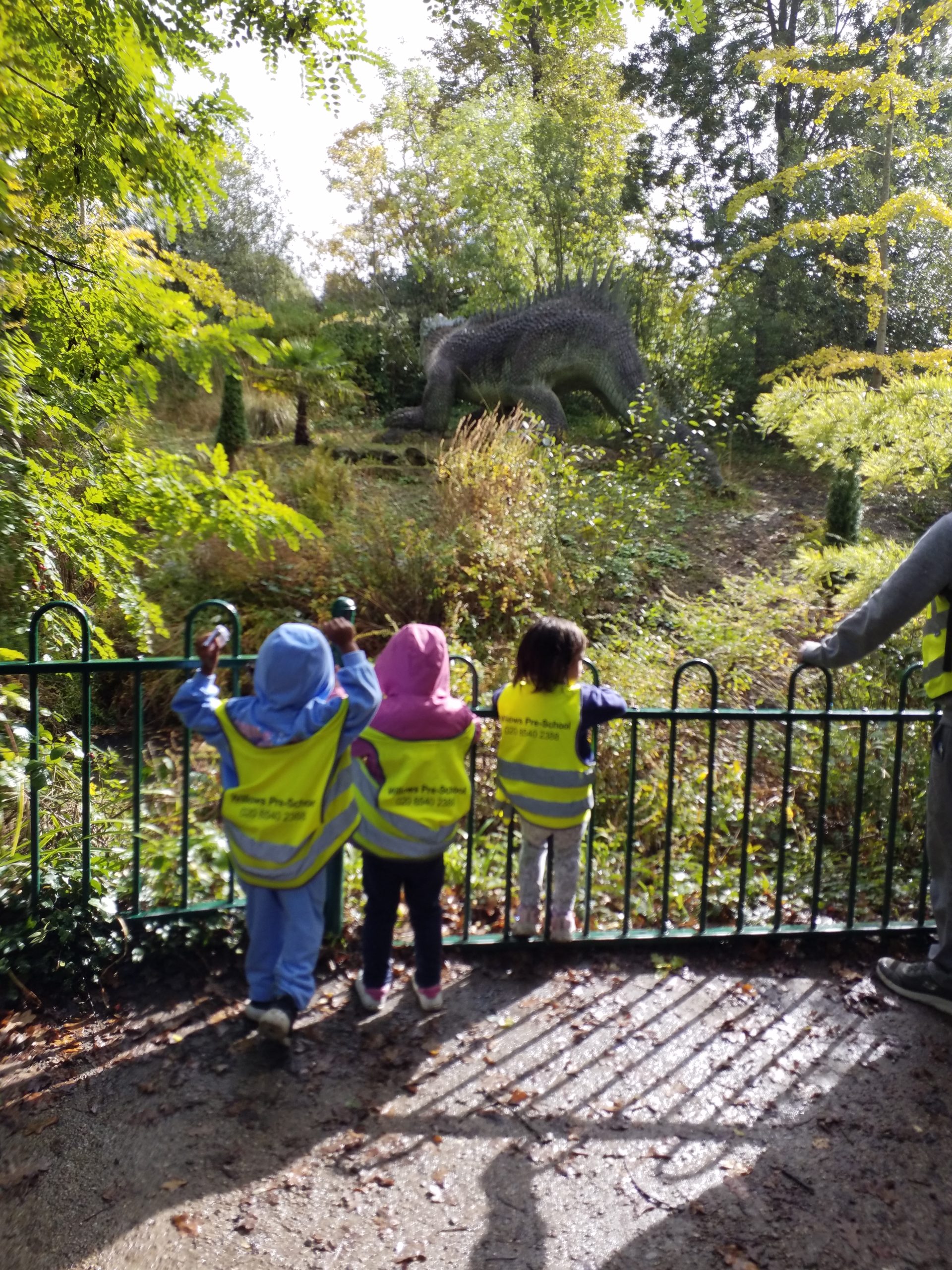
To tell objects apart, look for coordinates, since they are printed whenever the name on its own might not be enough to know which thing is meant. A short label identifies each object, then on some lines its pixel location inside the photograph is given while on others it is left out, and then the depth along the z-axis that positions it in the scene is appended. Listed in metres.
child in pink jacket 2.90
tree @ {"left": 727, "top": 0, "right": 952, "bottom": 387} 8.41
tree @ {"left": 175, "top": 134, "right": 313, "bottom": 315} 22.62
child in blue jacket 2.73
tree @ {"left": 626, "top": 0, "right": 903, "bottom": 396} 18.06
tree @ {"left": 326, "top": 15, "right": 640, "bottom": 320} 18.11
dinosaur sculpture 12.12
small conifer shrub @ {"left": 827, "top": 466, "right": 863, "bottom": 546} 8.88
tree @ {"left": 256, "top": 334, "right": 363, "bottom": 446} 12.41
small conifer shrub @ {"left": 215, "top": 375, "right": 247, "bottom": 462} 11.62
